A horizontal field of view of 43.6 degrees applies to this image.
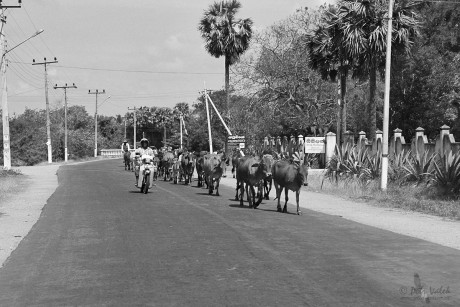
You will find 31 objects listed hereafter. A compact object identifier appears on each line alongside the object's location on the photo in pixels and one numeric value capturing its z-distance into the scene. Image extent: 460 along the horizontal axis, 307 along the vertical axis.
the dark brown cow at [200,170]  26.17
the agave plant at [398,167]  23.50
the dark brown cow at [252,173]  17.00
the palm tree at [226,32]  47.84
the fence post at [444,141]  22.80
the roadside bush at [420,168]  22.00
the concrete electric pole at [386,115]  22.29
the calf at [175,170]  29.54
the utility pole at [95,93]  93.10
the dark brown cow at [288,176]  15.85
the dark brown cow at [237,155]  28.94
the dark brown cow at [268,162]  16.61
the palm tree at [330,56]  33.06
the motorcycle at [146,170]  21.81
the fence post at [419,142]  24.81
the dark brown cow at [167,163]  32.34
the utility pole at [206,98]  46.86
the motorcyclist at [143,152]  22.02
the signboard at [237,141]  37.72
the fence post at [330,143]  36.19
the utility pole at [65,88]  78.94
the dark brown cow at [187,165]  28.06
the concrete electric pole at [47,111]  63.08
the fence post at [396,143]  26.50
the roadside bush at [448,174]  20.05
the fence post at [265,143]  47.78
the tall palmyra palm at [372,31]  29.14
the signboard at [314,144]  29.80
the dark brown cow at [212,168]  21.86
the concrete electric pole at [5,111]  38.28
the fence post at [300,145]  36.44
